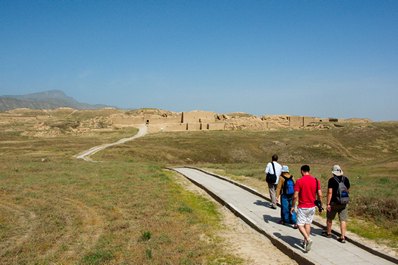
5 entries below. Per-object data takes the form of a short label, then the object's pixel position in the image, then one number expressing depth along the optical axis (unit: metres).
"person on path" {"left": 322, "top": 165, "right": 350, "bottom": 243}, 9.69
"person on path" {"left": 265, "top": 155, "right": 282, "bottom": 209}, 13.62
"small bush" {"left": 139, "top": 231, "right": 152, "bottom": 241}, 10.43
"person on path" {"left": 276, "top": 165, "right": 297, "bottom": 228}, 11.56
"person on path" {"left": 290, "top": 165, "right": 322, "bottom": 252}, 9.16
